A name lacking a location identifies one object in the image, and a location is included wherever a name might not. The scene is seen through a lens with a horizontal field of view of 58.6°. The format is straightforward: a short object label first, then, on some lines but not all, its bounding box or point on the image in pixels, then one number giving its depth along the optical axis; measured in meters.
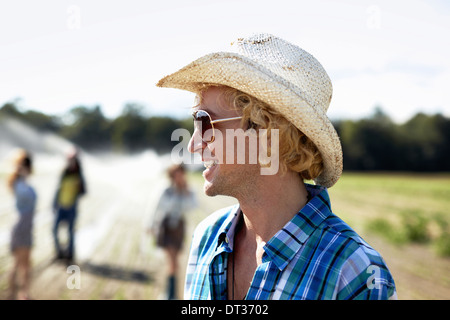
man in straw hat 1.68
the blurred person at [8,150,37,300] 5.79
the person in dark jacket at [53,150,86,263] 7.52
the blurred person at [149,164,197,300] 5.91
